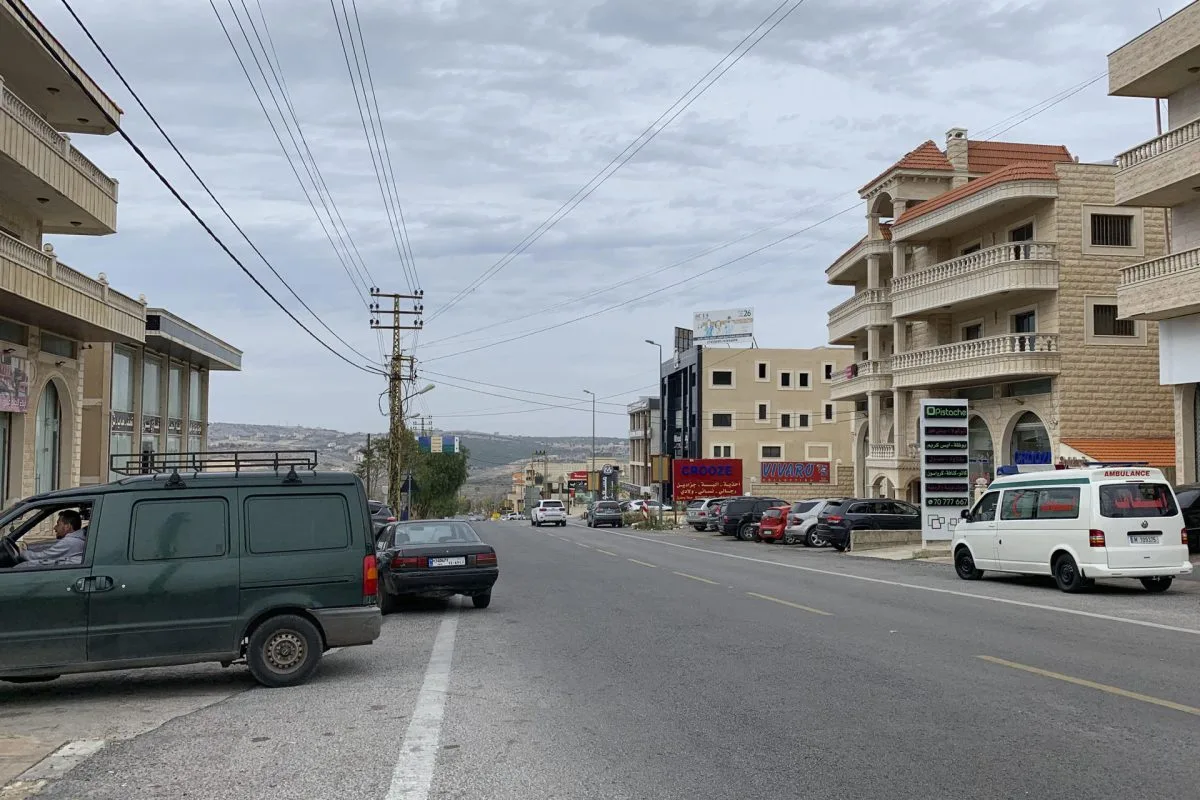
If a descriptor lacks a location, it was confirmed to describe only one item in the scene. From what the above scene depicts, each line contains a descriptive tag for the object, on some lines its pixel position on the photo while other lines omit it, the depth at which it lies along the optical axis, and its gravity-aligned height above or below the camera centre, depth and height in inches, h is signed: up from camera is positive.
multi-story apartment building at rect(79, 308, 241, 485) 1263.5 +87.2
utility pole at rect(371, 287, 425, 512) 2075.5 +159.4
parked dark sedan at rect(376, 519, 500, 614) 609.9 -64.1
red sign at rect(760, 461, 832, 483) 2561.5 -30.8
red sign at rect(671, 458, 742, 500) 2380.7 -40.6
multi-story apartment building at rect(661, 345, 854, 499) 3508.9 +170.1
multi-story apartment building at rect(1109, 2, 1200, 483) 1021.8 +270.9
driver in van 358.9 -33.2
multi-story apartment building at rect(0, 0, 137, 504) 815.1 +151.4
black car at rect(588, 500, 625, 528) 2522.1 -133.3
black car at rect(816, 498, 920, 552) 1304.1 -72.8
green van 353.4 -42.1
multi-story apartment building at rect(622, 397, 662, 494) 4288.9 +93.2
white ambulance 674.8 -43.3
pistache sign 1183.6 -4.7
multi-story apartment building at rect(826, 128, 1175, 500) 1352.1 +192.8
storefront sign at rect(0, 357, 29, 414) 890.7 +59.8
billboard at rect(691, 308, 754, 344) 3695.9 +461.2
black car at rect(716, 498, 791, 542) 1712.6 -93.3
